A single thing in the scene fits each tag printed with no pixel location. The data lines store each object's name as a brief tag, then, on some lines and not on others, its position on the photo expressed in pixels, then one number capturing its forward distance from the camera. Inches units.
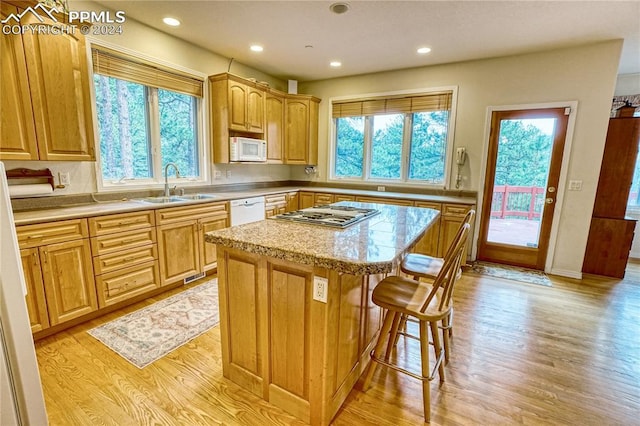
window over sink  111.0
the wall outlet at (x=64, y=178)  99.0
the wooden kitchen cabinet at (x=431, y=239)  145.2
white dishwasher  138.8
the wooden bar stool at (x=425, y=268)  75.8
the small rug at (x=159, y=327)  81.6
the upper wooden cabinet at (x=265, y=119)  144.6
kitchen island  52.1
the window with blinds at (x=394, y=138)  162.9
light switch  136.8
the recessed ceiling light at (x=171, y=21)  111.6
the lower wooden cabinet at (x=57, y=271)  78.8
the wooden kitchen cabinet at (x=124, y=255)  93.8
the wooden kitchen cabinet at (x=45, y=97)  77.4
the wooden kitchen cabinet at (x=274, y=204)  160.1
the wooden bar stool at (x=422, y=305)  58.7
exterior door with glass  141.8
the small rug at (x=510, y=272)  137.4
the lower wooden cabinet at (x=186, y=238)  112.2
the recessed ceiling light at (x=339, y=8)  98.2
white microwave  148.2
